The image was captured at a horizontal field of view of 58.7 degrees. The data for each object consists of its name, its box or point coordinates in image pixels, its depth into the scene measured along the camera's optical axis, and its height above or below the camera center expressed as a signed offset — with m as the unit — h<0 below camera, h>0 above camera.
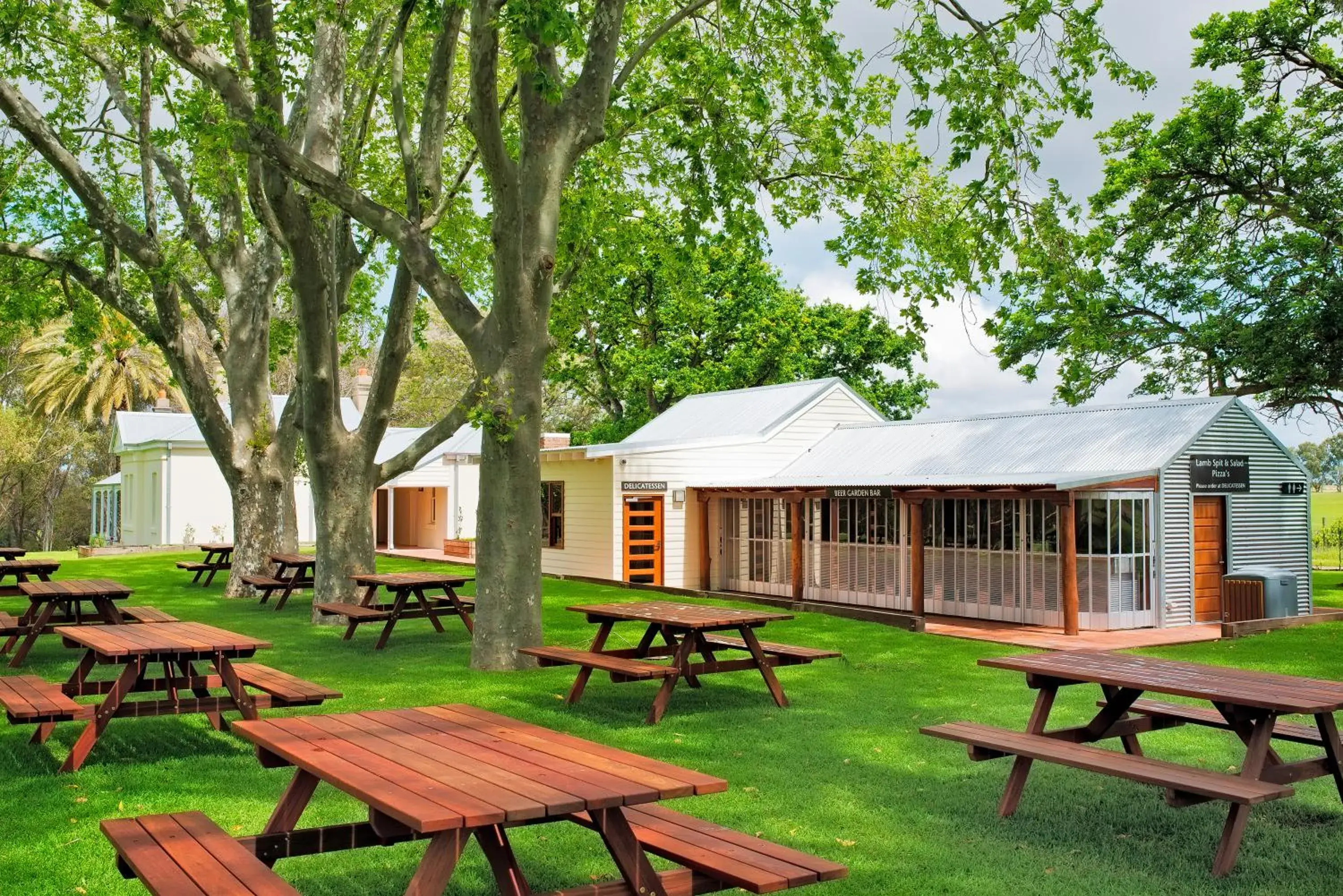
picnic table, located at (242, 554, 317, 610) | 18.20 -1.23
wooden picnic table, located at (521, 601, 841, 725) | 9.09 -1.26
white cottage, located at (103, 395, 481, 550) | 37.31 +0.30
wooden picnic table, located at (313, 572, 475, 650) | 13.67 -1.26
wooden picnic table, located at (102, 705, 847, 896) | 3.78 -1.07
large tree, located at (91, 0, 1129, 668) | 11.52 +3.96
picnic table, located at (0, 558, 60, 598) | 15.04 -0.86
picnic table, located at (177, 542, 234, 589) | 22.84 -1.23
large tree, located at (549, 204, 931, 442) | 35.75 +4.87
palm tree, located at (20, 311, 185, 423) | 42.81 +4.57
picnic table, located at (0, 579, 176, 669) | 11.49 -1.10
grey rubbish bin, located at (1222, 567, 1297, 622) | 16.56 -1.38
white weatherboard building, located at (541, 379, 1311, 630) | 16.78 -0.17
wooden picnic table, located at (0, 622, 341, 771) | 7.32 -1.24
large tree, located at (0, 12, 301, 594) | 17.53 +3.94
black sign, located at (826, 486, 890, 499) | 18.89 +0.09
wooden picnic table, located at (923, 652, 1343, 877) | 5.45 -1.26
